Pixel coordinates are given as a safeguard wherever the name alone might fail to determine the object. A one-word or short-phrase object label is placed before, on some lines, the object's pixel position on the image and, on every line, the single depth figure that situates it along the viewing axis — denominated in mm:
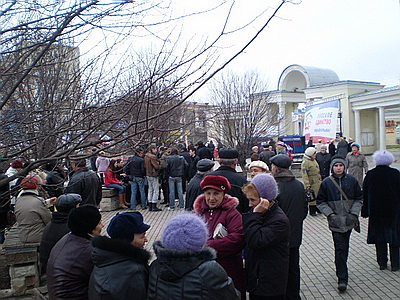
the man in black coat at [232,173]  4832
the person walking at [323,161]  11352
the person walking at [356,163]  10602
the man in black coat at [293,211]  4551
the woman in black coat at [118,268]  2494
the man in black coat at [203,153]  13289
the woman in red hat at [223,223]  3549
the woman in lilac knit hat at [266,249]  3457
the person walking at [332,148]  16844
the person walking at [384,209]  5598
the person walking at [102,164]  11031
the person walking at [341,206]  5152
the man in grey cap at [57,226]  4242
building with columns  27920
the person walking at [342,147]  15210
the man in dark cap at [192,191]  5234
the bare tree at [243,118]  14258
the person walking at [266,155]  10164
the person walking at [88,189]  7121
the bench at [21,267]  5180
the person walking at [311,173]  9320
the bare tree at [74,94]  2805
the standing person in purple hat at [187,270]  2266
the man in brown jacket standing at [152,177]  11102
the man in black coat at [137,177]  11430
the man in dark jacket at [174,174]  11445
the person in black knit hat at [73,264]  3047
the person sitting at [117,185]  12070
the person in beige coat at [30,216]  5320
